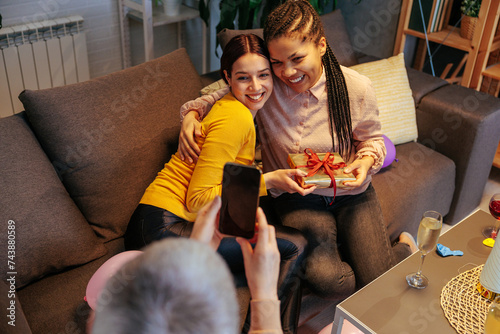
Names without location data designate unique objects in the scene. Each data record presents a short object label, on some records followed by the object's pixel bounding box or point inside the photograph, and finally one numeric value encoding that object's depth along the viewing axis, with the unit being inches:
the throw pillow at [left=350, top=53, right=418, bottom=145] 88.4
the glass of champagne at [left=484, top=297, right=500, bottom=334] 48.6
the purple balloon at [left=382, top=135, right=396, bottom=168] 82.6
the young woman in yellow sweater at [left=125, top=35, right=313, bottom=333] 56.9
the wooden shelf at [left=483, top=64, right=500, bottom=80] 102.1
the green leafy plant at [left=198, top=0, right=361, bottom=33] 106.4
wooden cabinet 98.3
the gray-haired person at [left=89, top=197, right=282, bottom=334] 22.6
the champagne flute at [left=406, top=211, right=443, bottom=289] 55.4
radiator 99.8
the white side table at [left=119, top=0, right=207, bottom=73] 109.3
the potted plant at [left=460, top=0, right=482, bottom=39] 102.7
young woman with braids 65.9
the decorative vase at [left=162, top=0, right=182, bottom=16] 115.3
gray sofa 57.2
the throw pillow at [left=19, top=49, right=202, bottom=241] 63.6
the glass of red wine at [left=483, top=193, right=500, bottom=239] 67.0
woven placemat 54.0
